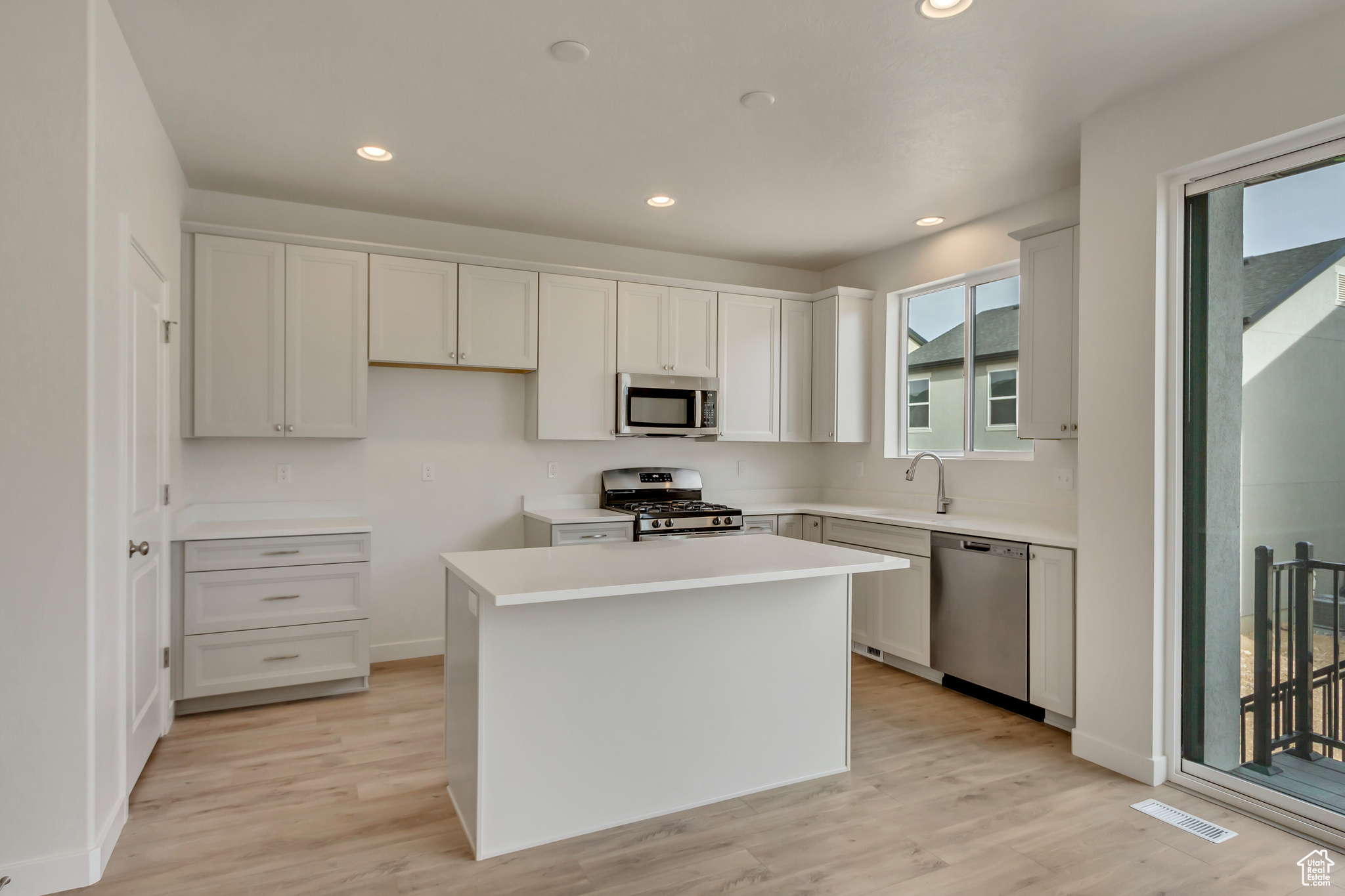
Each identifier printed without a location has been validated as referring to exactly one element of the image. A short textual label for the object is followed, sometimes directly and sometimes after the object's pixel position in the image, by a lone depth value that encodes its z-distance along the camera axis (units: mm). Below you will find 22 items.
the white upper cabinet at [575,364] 4375
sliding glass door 2346
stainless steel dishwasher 3436
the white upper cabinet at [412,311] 3971
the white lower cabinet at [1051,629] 3199
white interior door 2531
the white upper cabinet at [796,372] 5121
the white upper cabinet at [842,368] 5000
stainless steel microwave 4586
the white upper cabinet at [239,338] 3611
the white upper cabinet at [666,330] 4602
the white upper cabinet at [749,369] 4918
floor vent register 2400
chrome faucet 4434
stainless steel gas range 4418
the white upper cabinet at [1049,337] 3352
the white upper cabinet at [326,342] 3797
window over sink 4219
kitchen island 2252
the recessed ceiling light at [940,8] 2182
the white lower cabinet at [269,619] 3387
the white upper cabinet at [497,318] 4156
